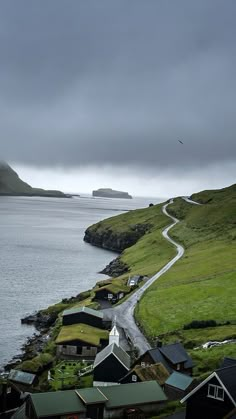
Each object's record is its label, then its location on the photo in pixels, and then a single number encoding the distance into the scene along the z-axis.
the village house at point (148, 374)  53.22
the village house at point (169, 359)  56.25
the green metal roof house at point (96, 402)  44.09
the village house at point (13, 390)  53.00
